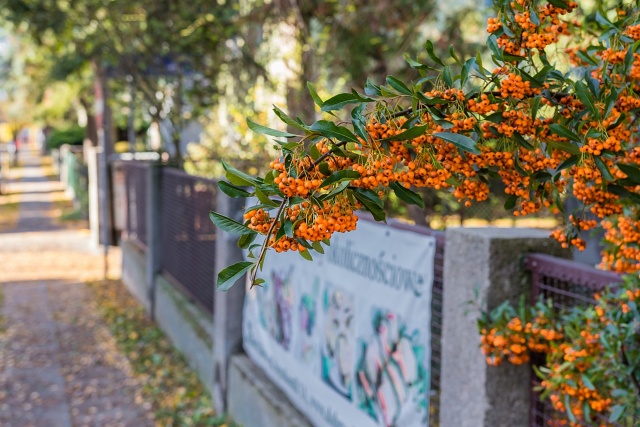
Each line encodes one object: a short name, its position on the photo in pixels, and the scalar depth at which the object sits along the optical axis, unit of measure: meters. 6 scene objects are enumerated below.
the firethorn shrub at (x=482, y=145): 1.80
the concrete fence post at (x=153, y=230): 10.32
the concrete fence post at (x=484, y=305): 3.51
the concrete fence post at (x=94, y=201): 16.12
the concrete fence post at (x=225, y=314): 6.70
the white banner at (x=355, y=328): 4.01
